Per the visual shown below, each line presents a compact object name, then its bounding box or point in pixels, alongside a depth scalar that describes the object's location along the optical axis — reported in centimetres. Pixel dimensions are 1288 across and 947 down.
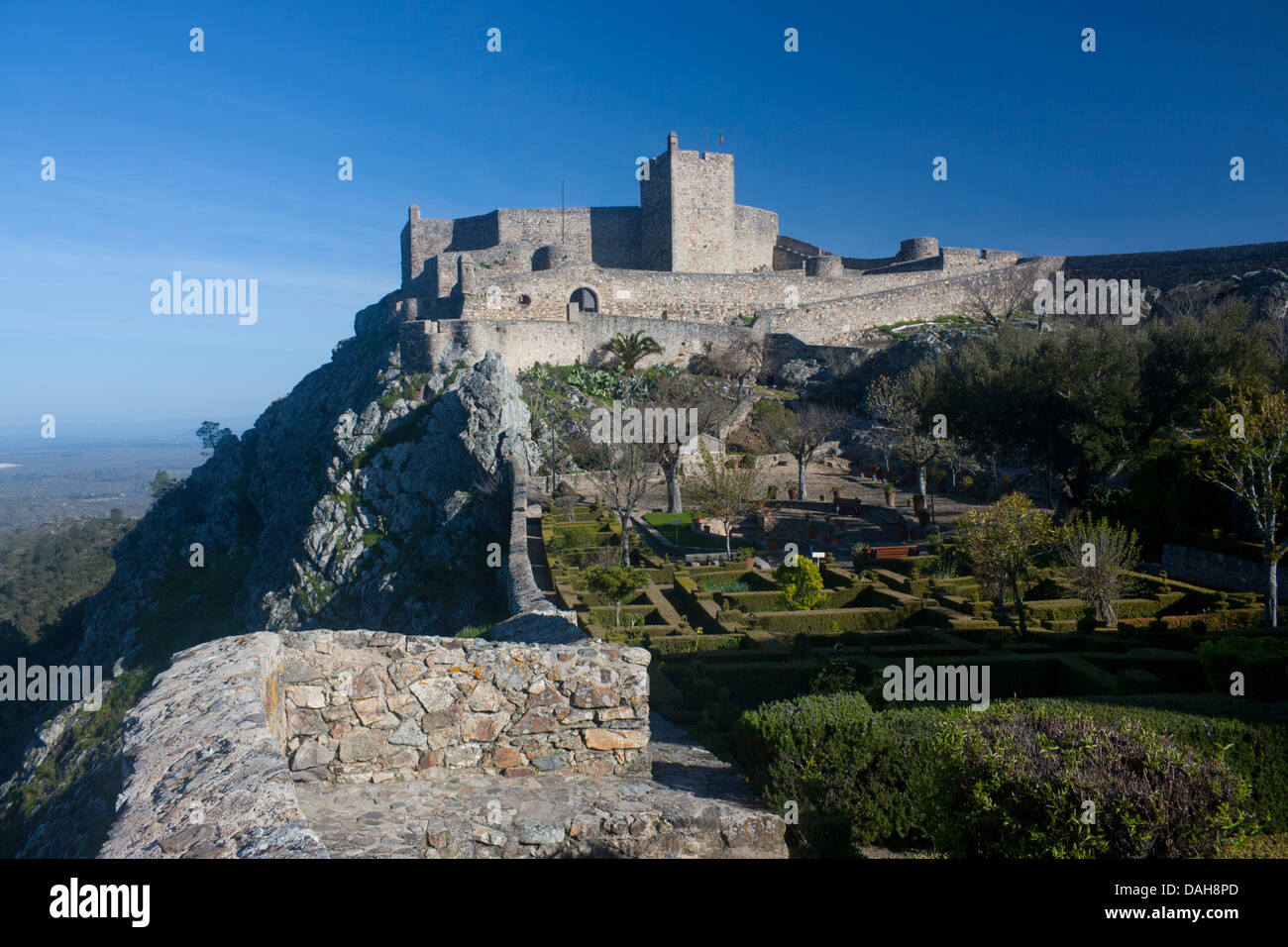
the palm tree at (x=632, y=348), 4094
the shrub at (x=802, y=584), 1622
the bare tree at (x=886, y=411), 3453
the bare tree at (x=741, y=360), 4403
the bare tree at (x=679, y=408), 2988
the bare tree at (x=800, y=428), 3228
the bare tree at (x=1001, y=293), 5025
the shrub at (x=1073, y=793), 498
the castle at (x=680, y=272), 4241
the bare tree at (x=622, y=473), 2277
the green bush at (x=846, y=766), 658
